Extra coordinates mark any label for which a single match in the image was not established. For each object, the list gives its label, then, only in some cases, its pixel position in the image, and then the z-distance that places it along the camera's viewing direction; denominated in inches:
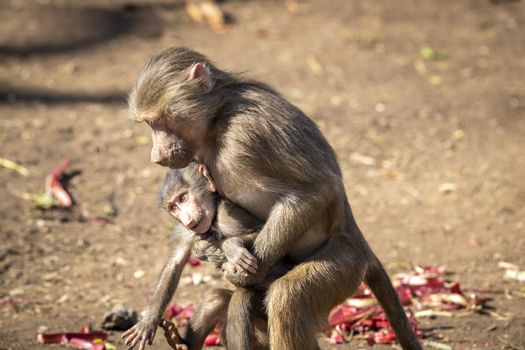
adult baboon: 358.6
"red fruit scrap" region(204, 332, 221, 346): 444.1
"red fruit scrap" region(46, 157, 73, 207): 617.3
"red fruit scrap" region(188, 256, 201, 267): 541.7
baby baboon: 370.3
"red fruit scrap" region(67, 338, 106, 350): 423.8
